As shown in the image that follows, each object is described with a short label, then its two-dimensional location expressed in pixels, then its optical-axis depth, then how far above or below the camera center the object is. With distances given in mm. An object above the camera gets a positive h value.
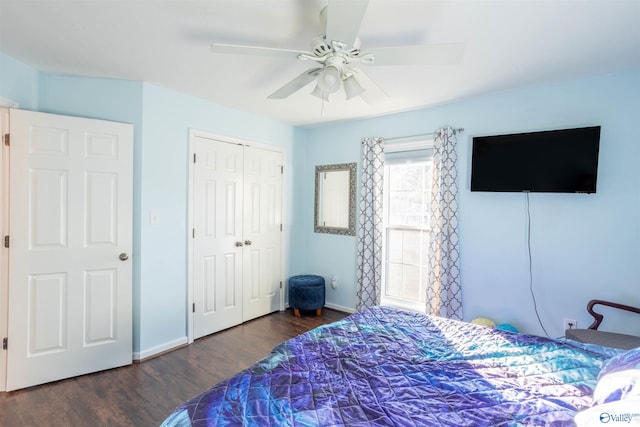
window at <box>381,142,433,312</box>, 3510 -183
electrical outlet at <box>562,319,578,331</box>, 2598 -935
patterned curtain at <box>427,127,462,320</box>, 3133 -290
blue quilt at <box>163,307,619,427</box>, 1086 -725
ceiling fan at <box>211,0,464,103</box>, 1496 +816
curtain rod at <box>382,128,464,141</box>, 3132 +804
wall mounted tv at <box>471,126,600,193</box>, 2438 +425
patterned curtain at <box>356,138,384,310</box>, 3652 -184
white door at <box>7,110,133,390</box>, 2250 -371
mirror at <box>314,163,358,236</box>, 3908 +93
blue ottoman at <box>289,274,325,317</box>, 3758 -1084
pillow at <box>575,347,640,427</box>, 890 -573
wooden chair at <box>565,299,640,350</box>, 2018 -840
